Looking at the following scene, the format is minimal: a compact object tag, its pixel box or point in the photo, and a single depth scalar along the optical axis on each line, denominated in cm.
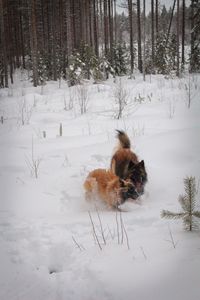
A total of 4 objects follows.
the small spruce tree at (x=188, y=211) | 265
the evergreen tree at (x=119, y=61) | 2394
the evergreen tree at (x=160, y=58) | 2103
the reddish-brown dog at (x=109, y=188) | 394
